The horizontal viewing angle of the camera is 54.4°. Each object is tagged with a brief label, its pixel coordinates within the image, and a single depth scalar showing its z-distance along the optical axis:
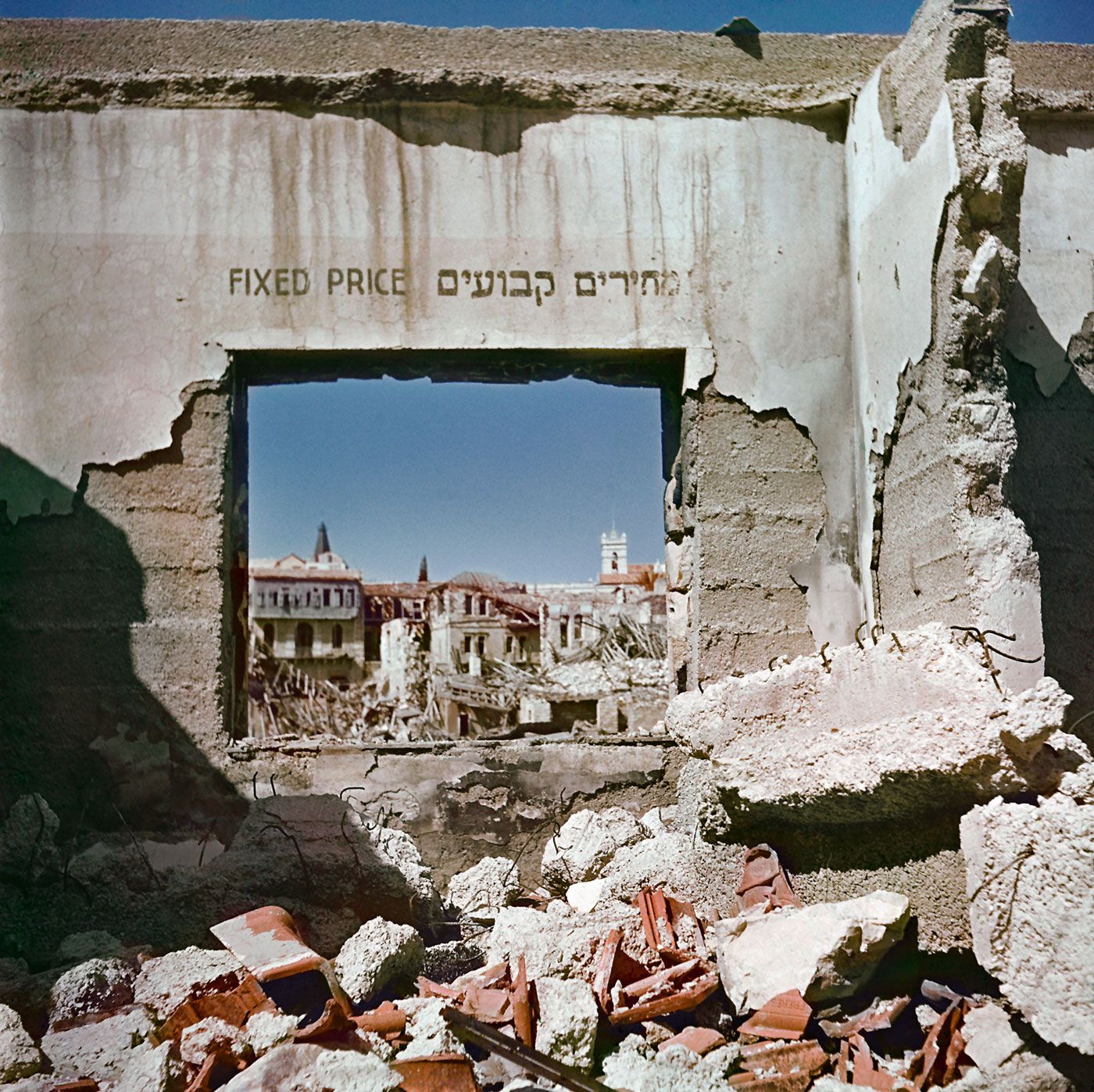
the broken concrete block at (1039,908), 2.92
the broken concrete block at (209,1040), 3.22
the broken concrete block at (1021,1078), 2.95
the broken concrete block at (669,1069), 3.11
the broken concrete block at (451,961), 4.09
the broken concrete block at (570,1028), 3.27
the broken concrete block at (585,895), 4.43
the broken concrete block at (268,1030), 3.28
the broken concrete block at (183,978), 3.54
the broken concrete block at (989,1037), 3.08
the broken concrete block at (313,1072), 2.98
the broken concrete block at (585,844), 4.68
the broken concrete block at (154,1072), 3.06
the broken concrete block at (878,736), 3.28
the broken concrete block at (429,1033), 3.26
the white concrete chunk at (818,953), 3.39
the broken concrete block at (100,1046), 3.18
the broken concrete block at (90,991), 3.51
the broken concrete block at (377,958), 3.76
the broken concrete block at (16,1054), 3.16
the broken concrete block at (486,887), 4.68
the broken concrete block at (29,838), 4.55
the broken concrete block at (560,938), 3.78
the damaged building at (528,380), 4.12
